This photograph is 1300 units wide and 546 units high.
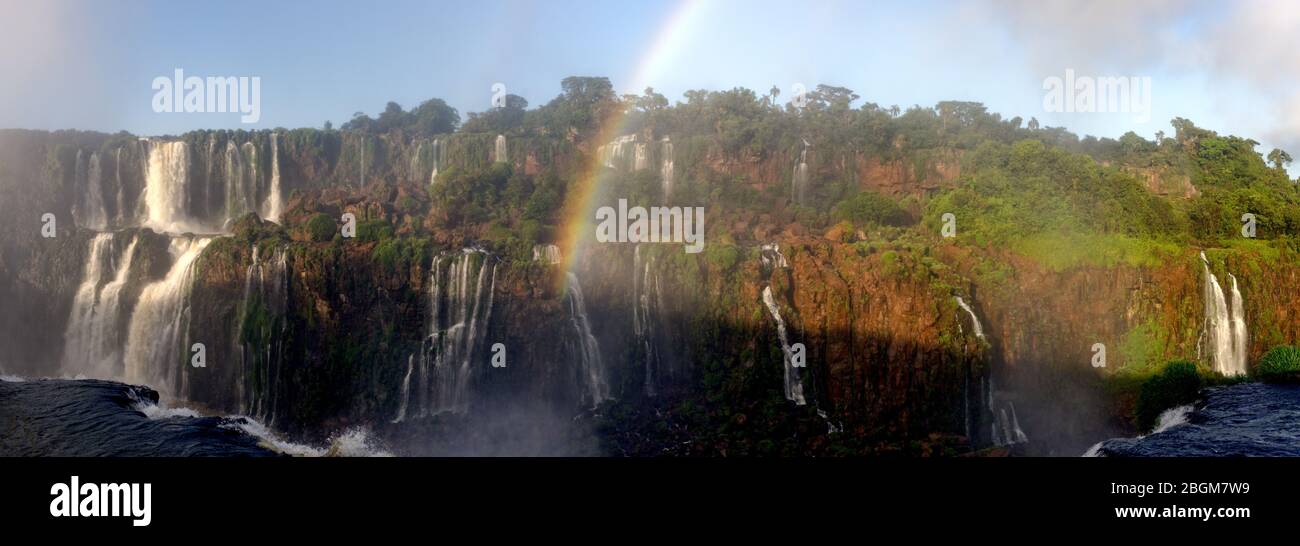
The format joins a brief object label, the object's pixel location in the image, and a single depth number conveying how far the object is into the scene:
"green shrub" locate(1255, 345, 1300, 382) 27.66
